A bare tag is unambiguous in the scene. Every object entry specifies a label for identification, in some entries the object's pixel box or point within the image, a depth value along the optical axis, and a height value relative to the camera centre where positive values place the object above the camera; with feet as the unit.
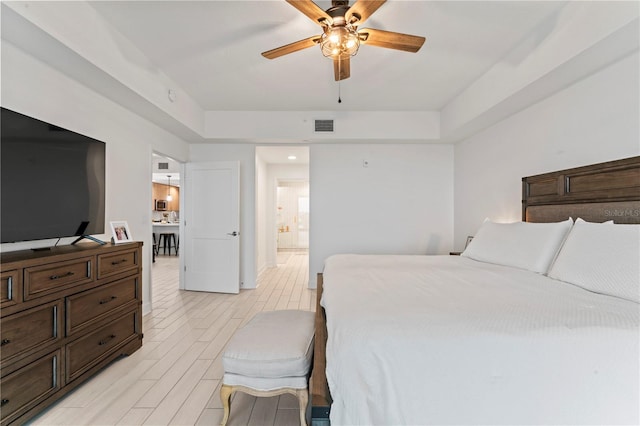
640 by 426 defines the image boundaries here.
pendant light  34.19 +2.15
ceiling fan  5.89 +4.09
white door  14.80 -0.83
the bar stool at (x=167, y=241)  27.40 -2.99
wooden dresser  5.13 -2.36
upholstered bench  5.01 -2.74
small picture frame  8.39 -0.66
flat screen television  5.86 +0.70
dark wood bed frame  6.04 +0.43
